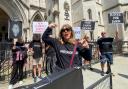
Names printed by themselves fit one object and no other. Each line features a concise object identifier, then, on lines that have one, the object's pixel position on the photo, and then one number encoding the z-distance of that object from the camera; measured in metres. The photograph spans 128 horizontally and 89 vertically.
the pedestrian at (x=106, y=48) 3.92
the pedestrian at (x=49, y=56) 3.81
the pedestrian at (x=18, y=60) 3.40
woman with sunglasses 1.47
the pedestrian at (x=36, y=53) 3.64
